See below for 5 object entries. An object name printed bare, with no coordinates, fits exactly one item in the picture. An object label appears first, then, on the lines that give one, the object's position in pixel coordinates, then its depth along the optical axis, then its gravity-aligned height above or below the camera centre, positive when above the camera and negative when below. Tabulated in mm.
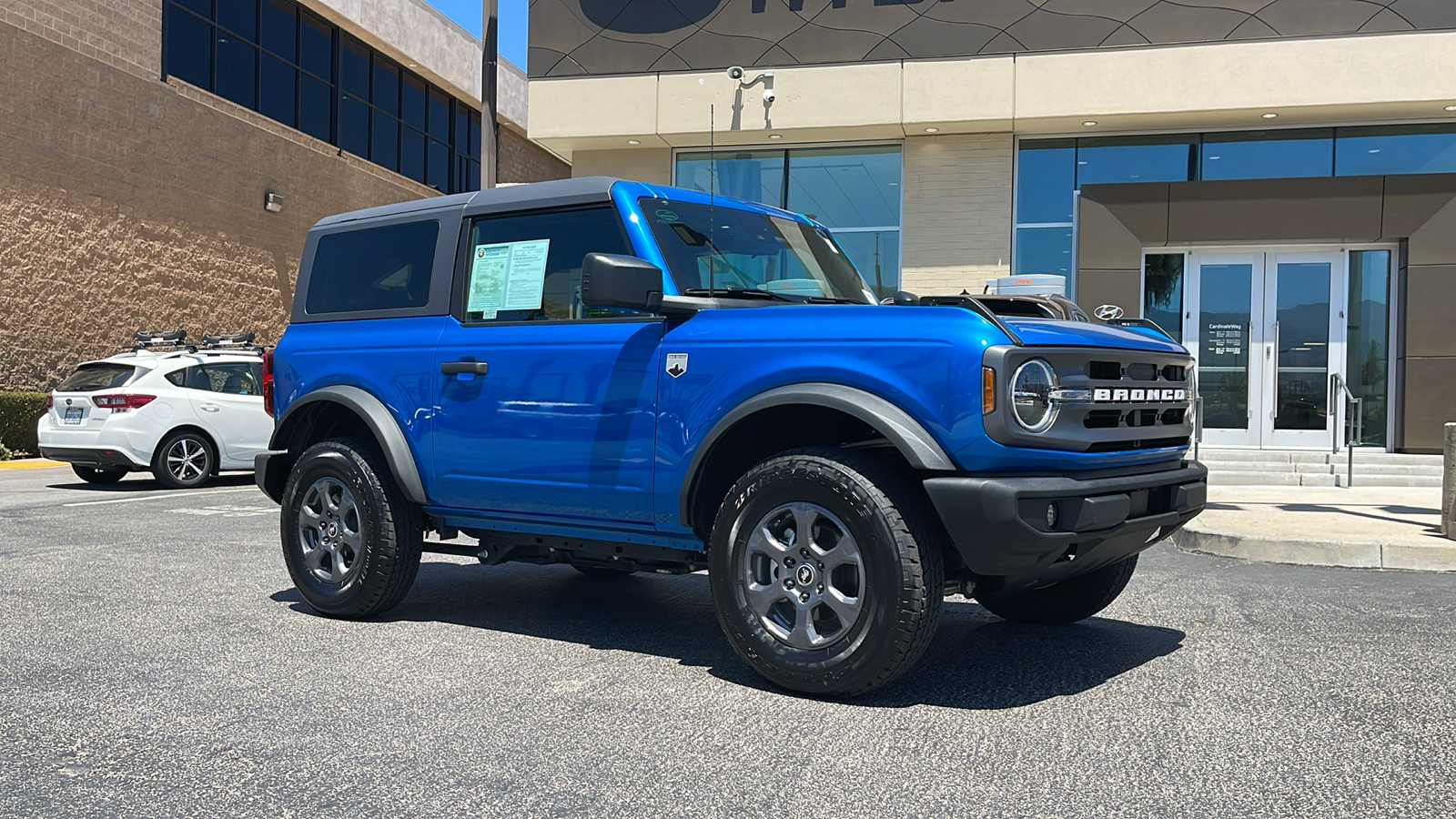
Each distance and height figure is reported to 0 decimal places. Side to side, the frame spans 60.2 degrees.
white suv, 14031 -331
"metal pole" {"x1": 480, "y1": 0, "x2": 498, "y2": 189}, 16844 +4116
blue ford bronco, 4402 -98
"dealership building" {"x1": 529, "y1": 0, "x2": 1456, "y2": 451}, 16500 +3731
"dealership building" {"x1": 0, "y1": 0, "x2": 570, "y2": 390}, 19875 +4538
